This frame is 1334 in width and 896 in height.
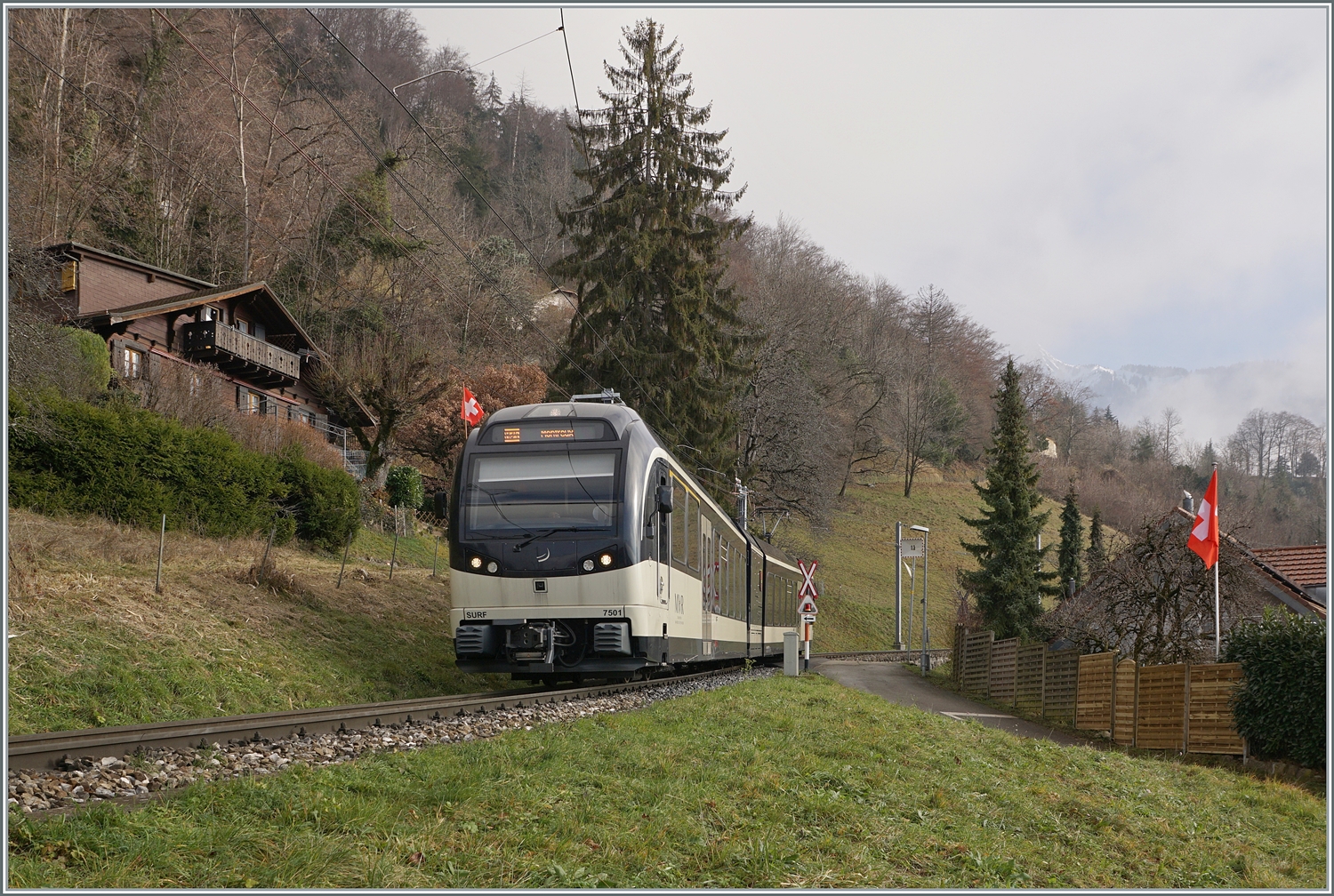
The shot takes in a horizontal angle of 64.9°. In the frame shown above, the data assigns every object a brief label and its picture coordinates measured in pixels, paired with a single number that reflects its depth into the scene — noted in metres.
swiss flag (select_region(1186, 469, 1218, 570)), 17.11
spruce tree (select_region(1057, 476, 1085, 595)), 50.62
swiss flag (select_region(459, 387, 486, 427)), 22.44
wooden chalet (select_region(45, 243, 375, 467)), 31.20
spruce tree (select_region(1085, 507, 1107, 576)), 26.56
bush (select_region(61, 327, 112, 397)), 22.38
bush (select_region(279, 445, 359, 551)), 23.28
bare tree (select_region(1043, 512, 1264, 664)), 22.28
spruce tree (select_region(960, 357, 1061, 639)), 36.88
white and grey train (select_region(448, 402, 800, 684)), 13.32
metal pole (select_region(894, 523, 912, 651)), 47.76
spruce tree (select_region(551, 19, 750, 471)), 35.94
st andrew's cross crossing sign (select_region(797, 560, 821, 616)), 22.66
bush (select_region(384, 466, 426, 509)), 32.06
